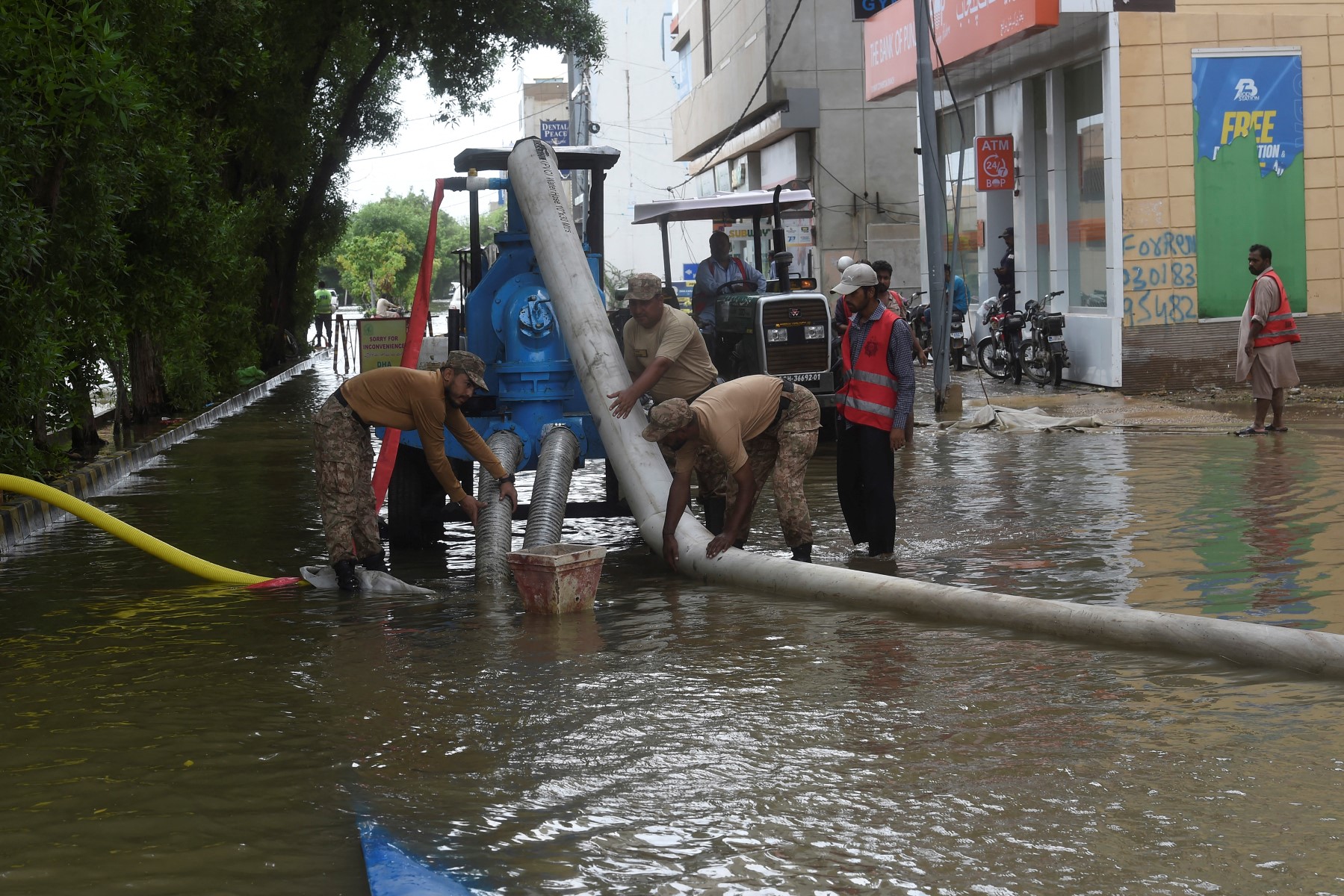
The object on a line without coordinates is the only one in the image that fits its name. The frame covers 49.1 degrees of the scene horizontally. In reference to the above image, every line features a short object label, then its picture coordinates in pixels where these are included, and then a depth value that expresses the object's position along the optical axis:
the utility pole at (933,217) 16.86
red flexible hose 9.41
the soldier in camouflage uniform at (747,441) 7.53
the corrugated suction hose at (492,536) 8.20
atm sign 22.16
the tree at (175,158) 9.75
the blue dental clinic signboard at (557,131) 52.50
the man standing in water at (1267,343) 13.38
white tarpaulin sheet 15.16
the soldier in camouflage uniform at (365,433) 7.78
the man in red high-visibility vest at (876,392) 8.47
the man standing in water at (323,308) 41.78
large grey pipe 5.72
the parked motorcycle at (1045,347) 19.77
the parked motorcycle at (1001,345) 21.11
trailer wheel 9.68
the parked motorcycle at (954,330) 24.05
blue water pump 9.48
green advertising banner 18.47
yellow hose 8.35
